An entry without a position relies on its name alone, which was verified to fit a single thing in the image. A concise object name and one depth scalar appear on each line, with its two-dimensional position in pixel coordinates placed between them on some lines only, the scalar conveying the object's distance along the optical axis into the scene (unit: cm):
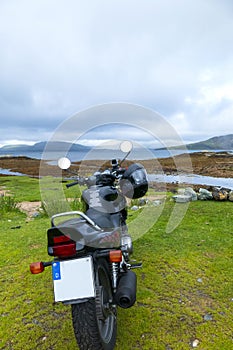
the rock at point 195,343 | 276
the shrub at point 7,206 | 912
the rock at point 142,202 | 946
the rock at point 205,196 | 869
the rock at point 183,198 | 842
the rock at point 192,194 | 868
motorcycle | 226
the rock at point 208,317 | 316
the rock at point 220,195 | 849
